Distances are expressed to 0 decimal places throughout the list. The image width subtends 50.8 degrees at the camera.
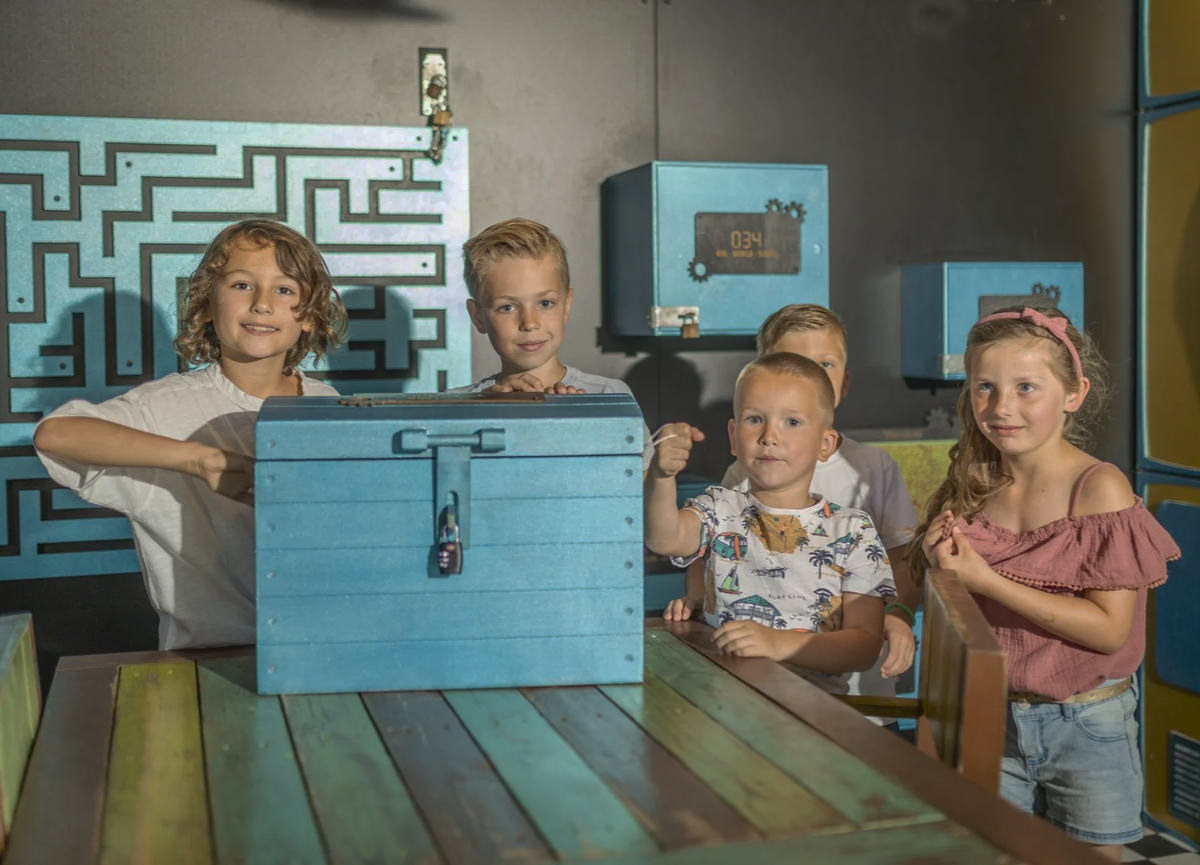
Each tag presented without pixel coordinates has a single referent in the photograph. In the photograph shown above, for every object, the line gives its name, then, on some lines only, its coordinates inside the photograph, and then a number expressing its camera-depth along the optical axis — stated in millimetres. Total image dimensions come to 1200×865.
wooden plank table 1248
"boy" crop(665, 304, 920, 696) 2592
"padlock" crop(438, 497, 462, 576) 1704
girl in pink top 2230
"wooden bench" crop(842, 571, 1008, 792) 1530
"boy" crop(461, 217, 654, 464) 2518
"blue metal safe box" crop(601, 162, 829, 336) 3586
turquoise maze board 3385
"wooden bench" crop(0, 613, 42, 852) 1354
